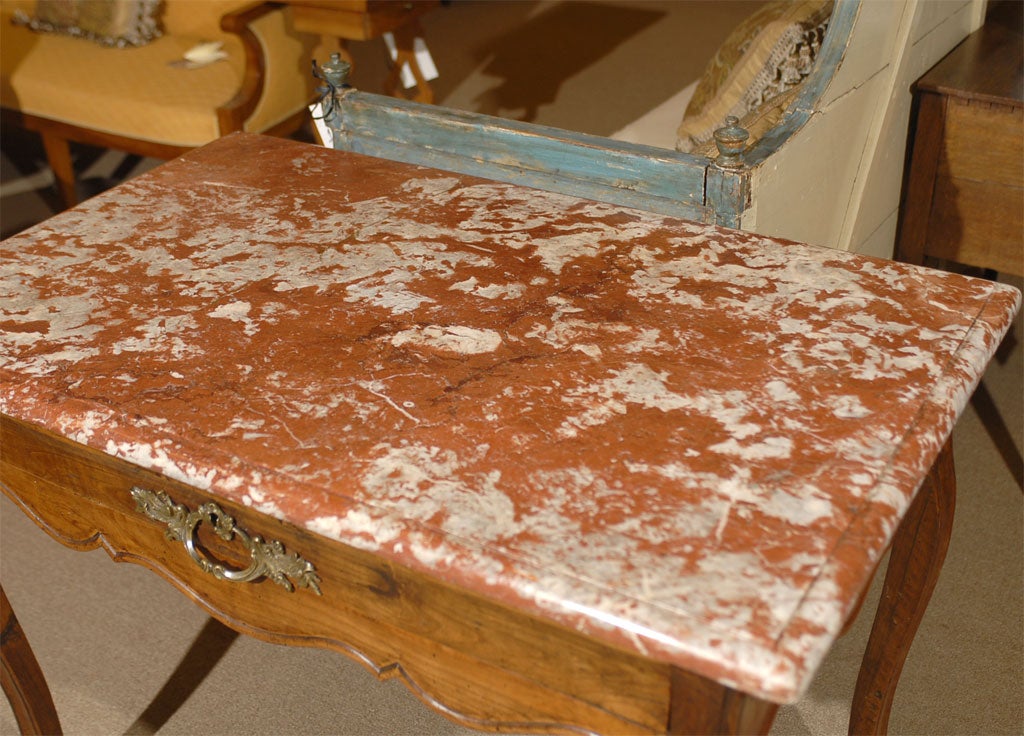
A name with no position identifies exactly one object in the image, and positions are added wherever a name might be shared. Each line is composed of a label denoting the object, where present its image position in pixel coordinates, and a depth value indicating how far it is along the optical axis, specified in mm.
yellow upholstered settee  2973
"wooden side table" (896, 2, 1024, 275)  1963
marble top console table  809
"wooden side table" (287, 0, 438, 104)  3072
